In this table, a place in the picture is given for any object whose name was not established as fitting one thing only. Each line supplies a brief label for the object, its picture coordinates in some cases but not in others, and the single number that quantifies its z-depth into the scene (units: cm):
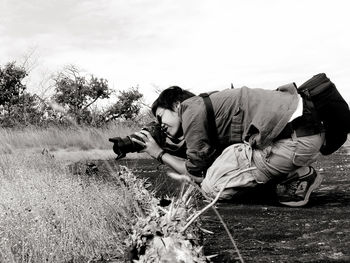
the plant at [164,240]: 190
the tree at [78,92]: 1911
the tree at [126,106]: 2038
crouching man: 337
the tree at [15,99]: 1755
